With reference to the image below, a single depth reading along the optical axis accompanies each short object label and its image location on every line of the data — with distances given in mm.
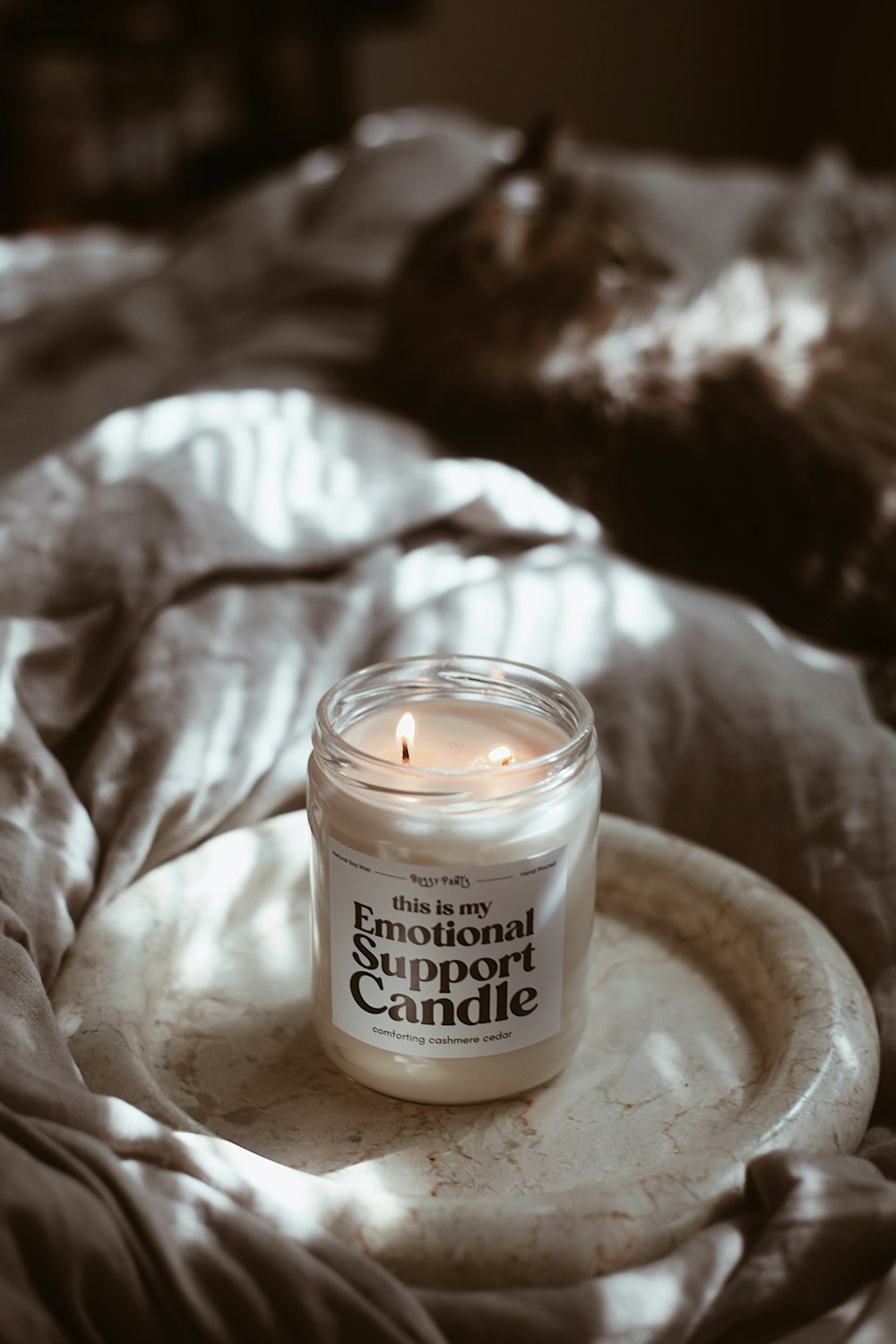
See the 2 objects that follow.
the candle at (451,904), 440
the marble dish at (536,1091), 406
